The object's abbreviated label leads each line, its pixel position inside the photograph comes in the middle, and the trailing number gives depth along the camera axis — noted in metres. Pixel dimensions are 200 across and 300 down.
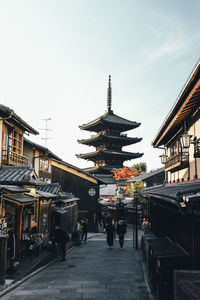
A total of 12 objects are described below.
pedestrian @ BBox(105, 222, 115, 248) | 18.16
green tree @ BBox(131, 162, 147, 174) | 75.12
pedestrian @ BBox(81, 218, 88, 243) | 22.36
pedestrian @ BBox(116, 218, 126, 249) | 18.27
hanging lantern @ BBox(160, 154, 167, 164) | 19.33
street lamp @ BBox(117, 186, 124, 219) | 33.31
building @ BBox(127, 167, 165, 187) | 47.00
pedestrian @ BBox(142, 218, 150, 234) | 21.07
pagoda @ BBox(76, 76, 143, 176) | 50.50
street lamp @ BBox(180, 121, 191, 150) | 11.59
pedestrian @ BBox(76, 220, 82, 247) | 20.01
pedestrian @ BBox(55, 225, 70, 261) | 13.86
